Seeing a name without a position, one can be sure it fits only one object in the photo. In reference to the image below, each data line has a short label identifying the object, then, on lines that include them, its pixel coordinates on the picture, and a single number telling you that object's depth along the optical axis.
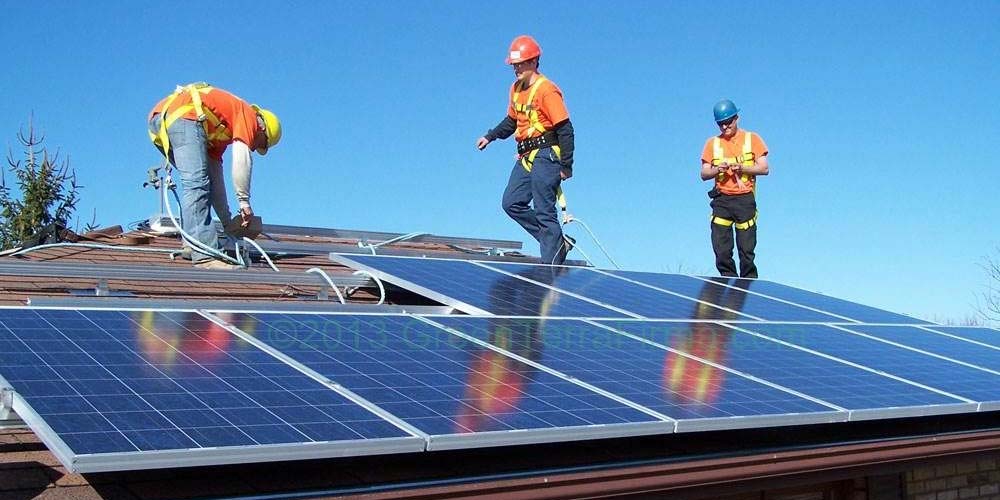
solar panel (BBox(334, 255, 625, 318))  7.62
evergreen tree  26.88
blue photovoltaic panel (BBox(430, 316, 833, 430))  5.61
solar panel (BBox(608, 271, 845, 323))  9.44
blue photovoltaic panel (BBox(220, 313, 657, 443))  4.71
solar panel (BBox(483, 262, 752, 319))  8.61
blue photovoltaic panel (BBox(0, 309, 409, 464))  3.76
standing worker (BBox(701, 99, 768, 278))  12.30
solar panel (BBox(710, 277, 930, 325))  10.46
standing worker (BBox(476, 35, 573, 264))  10.61
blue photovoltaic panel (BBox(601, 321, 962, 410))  6.56
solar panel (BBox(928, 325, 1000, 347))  10.23
